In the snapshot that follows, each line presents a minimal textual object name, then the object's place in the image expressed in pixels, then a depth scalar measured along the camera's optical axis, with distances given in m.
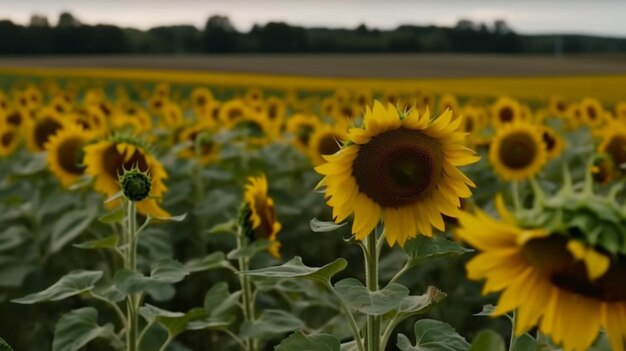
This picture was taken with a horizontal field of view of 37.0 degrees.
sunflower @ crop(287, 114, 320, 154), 7.04
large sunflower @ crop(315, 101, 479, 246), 2.32
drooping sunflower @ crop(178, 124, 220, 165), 6.48
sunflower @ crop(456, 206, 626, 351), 1.43
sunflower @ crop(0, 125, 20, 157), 6.82
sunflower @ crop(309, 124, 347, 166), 6.32
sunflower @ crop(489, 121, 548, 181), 5.68
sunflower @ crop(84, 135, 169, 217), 3.54
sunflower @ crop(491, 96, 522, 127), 8.39
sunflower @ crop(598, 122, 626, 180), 5.56
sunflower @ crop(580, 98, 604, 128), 9.71
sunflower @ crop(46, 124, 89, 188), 5.12
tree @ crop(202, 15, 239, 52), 52.12
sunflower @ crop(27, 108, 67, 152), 6.43
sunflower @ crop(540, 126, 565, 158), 6.40
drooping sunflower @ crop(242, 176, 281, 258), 3.25
